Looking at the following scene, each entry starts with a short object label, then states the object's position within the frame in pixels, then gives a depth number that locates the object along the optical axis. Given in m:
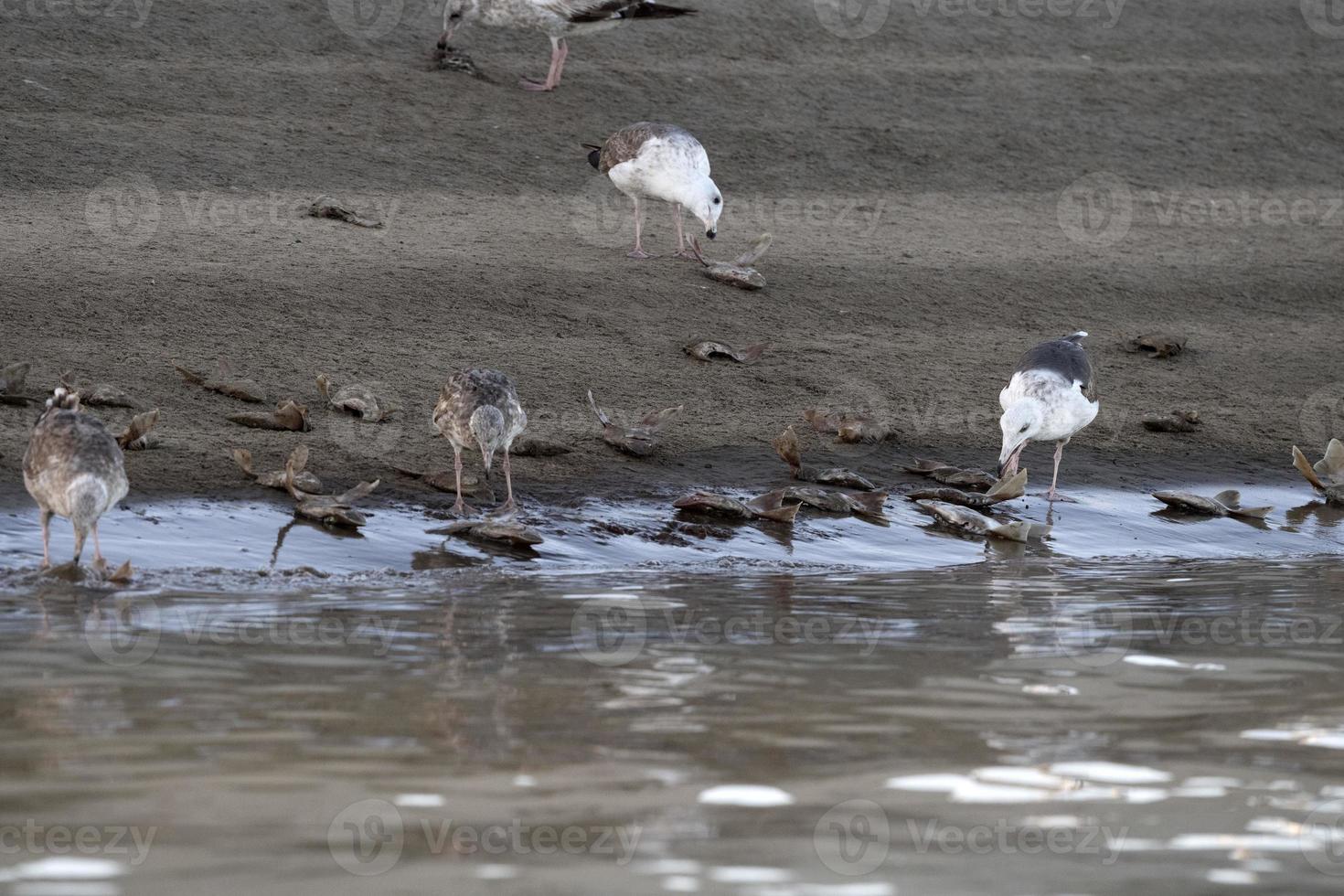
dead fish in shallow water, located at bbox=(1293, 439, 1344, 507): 20.72
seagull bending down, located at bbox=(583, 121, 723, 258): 27.12
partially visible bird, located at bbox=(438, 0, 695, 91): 34.53
